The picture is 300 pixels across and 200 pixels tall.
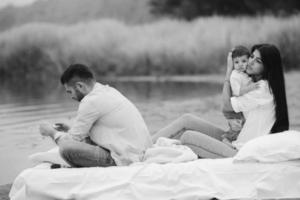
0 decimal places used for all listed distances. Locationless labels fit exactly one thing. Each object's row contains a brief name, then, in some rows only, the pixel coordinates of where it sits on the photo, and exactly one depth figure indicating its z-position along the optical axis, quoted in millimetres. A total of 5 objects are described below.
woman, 7984
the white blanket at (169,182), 7316
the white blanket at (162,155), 7680
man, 7504
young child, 8477
